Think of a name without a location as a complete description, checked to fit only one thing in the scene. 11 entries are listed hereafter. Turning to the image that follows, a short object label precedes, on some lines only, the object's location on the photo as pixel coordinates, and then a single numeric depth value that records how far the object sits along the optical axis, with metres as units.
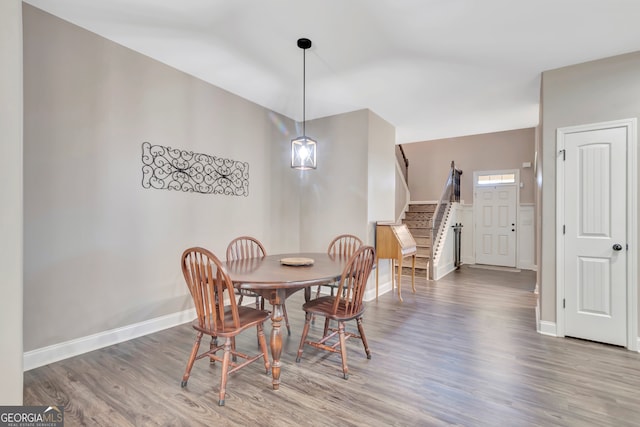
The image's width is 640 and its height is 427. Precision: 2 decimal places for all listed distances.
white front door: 6.82
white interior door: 2.72
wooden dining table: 1.93
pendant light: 2.86
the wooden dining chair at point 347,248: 3.25
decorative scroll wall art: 2.97
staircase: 5.74
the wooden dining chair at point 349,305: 2.17
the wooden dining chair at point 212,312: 1.85
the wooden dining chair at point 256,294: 2.73
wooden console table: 4.16
